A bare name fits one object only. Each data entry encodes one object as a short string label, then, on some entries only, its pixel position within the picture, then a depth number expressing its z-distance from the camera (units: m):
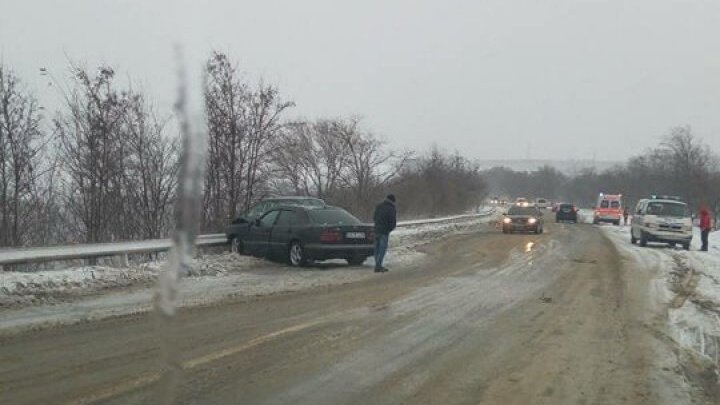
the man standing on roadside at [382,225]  16.58
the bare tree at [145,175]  23.66
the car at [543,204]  104.69
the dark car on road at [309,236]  17.00
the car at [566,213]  55.72
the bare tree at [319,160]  50.56
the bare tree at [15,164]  20.62
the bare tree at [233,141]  23.41
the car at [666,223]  26.92
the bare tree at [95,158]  22.47
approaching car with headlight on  35.28
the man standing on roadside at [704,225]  26.14
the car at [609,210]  53.58
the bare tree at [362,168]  52.88
